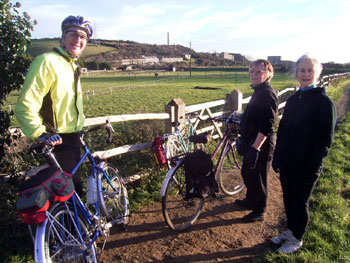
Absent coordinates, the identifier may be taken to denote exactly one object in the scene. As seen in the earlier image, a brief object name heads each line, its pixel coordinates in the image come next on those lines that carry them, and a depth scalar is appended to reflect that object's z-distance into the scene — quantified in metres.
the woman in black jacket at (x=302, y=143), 2.54
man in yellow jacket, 2.13
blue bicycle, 2.10
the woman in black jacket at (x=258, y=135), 3.14
